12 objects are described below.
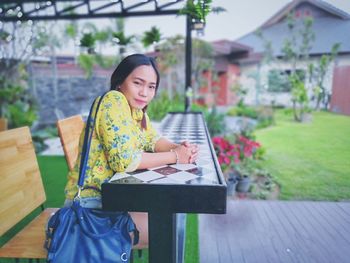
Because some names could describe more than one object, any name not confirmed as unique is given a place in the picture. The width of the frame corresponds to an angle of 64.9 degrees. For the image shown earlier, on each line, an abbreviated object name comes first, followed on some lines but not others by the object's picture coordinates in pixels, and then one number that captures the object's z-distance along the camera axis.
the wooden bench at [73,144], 1.29
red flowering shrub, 3.11
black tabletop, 0.88
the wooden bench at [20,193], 1.19
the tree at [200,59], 7.89
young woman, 1.01
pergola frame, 4.34
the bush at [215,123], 4.93
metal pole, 4.54
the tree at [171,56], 7.57
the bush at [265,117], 6.04
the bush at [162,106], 5.29
